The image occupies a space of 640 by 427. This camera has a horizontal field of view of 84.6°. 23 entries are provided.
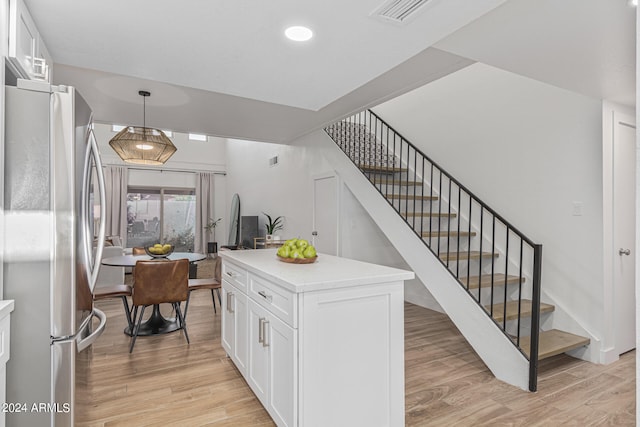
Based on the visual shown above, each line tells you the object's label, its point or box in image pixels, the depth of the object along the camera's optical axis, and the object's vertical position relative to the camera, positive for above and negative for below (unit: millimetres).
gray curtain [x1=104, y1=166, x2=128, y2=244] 9000 +355
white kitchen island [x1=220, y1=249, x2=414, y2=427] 1714 -682
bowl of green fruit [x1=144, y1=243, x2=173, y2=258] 4107 -438
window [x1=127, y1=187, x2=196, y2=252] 9484 -89
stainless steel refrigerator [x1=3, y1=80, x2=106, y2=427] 1466 -144
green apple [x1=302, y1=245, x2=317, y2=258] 2359 -255
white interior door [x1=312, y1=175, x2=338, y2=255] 5289 +5
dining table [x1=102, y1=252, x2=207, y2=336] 3746 -1217
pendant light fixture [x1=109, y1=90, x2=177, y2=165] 4543 +913
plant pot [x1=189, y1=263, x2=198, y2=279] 6277 -1028
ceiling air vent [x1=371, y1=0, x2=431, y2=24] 1662 +1005
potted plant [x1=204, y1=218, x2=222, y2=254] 9641 -524
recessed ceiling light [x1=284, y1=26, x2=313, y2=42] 1905 +1002
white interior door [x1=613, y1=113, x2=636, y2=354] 3037 -122
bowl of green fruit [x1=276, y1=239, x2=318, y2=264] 2348 -263
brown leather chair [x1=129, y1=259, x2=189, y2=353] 3264 -661
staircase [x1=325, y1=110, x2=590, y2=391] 2871 -201
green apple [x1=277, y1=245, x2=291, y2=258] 2403 -260
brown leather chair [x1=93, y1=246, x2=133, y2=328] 5352 -921
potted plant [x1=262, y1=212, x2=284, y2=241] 7143 -244
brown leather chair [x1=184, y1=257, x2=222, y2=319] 3987 -804
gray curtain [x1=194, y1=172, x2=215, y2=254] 10055 +228
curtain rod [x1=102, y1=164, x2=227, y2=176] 9336 +1230
